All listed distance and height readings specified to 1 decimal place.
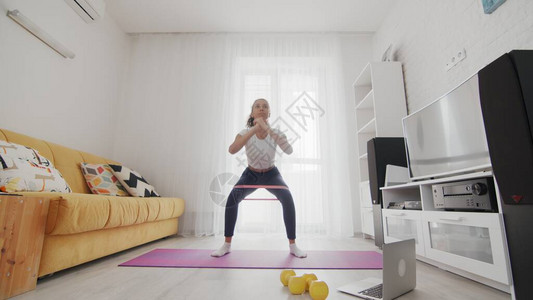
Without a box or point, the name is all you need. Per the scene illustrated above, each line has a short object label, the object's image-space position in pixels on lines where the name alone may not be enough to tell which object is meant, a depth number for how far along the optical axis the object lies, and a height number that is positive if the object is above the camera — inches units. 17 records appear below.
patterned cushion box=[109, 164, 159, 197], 97.0 +4.7
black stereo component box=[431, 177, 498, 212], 45.5 -0.3
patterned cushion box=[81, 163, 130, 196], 87.9 +5.0
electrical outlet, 74.0 +39.8
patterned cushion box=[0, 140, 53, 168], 56.4 +9.7
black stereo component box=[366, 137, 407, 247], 85.5 +10.9
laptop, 37.5 -13.0
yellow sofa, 47.9 -5.8
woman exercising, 74.9 +6.4
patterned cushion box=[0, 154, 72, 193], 51.4 +3.9
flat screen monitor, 54.3 +14.2
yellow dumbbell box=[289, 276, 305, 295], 41.4 -14.7
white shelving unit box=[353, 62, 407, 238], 102.3 +34.0
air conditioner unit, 96.3 +71.6
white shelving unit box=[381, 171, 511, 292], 42.4 -9.1
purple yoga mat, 59.9 -16.7
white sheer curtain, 121.4 +38.3
